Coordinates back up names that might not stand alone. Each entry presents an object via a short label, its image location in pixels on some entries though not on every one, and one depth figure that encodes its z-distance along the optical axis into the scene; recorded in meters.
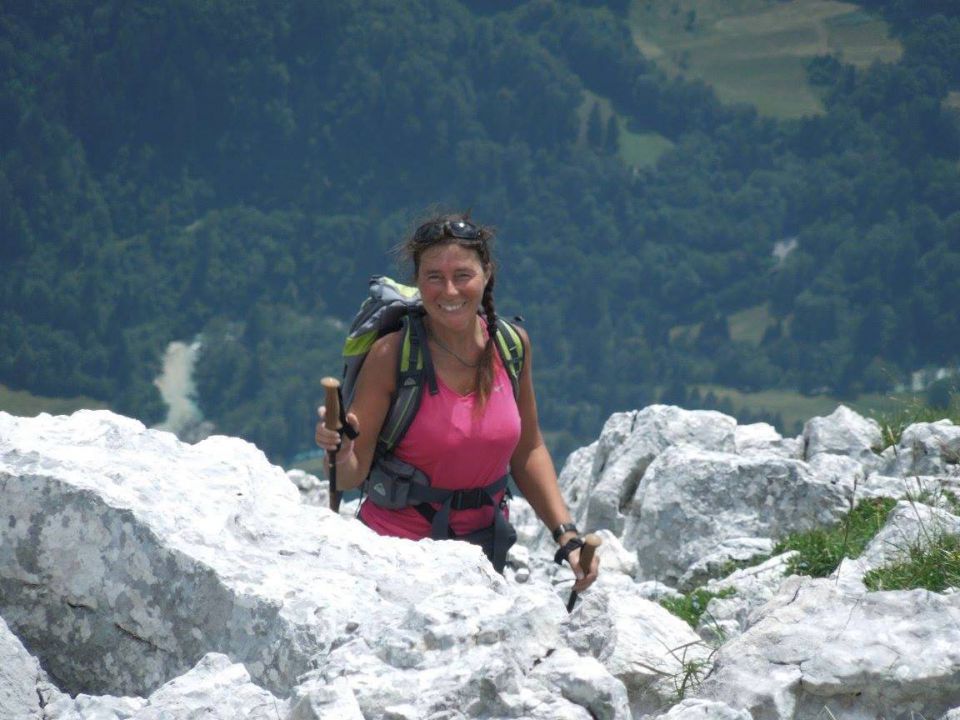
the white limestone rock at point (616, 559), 20.09
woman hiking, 12.13
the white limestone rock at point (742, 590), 12.76
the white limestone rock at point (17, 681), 7.61
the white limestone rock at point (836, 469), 19.87
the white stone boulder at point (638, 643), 8.49
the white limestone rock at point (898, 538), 11.26
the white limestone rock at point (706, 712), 7.34
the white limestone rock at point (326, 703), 6.82
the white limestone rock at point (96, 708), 7.37
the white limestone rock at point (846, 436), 22.70
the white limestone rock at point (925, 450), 19.37
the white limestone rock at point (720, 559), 17.52
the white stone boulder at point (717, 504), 19.45
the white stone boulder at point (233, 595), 7.49
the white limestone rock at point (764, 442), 24.41
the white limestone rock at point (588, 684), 7.39
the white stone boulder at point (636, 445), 24.08
